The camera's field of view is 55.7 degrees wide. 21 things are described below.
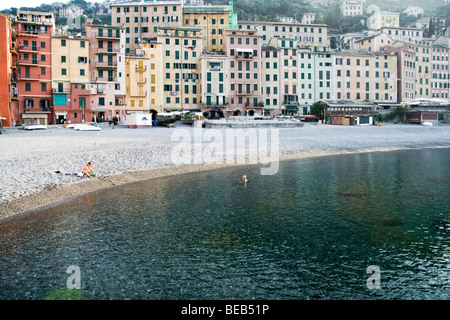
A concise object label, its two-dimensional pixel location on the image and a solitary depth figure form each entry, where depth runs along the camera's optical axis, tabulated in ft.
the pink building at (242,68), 253.44
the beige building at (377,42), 321.11
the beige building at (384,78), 281.33
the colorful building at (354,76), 273.75
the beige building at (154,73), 241.76
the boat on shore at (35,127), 158.07
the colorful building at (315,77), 271.08
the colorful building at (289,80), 266.98
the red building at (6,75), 176.65
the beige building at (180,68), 246.88
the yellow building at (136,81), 235.20
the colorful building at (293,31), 324.39
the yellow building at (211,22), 299.79
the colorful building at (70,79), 210.59
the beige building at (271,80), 264.11
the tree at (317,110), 242.58
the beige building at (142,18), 304.09
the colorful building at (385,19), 483.10
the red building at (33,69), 201.36
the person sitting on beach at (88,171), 66.82
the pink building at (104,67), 221.25
